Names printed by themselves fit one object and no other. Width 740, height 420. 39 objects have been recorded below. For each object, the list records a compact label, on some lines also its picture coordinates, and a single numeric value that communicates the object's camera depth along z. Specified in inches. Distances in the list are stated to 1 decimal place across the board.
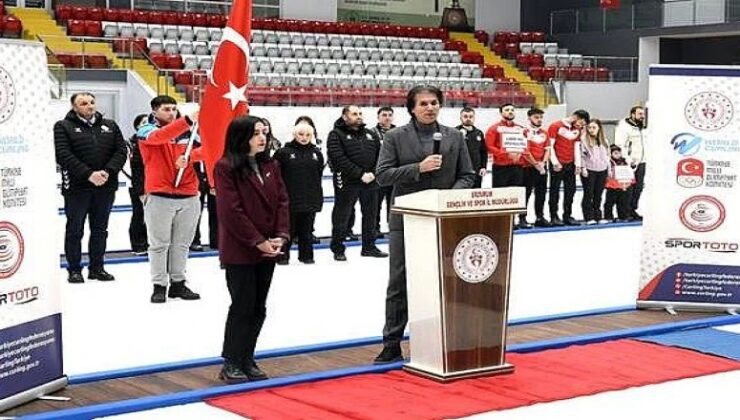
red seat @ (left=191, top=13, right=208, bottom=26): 997.2
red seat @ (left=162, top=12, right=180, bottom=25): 976.3
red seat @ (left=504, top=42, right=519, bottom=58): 1177.0
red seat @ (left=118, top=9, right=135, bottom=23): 954.1
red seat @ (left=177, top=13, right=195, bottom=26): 986.7
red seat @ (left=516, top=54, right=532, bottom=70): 1144.8
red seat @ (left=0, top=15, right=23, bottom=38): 820.0
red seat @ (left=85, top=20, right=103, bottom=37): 890.7
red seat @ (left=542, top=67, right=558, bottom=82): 1064.3
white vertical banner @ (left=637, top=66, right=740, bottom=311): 289.3
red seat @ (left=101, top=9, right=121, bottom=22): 947.3
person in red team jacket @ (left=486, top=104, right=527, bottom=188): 478.0
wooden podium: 209.2
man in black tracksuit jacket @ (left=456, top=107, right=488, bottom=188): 466.3
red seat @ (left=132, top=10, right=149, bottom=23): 960.3
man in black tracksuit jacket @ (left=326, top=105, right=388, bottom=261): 393.1
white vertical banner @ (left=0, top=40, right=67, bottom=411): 194.7
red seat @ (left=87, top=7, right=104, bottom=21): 944.9
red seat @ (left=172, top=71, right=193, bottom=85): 786.2
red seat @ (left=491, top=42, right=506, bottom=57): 1182.3
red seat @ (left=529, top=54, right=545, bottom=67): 1148.5
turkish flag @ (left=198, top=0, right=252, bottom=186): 285.0
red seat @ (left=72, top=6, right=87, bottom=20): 932.0
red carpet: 191.5
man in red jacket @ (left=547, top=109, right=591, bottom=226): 510.9
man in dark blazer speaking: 227.1
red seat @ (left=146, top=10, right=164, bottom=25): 964.0
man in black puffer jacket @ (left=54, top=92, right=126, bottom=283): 322.0
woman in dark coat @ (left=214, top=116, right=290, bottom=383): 208.7
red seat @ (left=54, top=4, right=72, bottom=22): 924.1
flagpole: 285.7
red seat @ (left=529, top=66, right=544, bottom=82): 1082.7
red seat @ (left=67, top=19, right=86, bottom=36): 884.6
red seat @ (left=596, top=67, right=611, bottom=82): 1052.5
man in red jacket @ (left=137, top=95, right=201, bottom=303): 295.9
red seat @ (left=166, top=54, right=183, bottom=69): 848.9
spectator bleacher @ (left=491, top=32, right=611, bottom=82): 1051.3
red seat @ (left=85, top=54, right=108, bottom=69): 786.2
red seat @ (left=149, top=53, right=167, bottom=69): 837.5
